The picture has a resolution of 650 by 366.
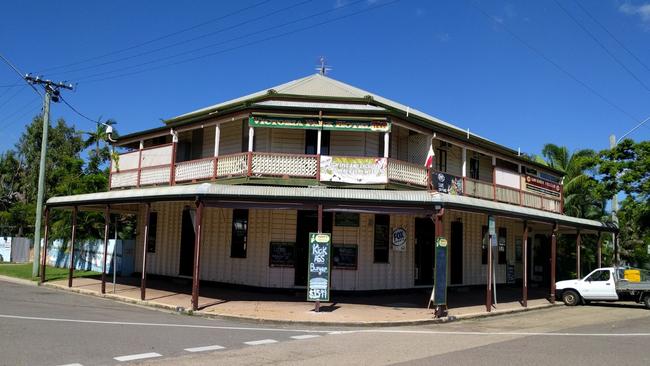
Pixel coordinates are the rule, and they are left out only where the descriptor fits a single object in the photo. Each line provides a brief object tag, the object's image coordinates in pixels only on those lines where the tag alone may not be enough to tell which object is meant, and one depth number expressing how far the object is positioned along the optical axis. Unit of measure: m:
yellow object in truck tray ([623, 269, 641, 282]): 19.38
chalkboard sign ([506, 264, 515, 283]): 26.31
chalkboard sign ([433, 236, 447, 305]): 14.90
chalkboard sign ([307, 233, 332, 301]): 15.05
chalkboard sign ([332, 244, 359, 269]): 18.92
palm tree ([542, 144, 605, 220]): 30.62
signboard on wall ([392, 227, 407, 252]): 19.77
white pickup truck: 19.25
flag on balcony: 18.23
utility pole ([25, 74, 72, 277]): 25.30
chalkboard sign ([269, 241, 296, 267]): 18.88
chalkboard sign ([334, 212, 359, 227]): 19.09
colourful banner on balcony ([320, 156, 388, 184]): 17.09
